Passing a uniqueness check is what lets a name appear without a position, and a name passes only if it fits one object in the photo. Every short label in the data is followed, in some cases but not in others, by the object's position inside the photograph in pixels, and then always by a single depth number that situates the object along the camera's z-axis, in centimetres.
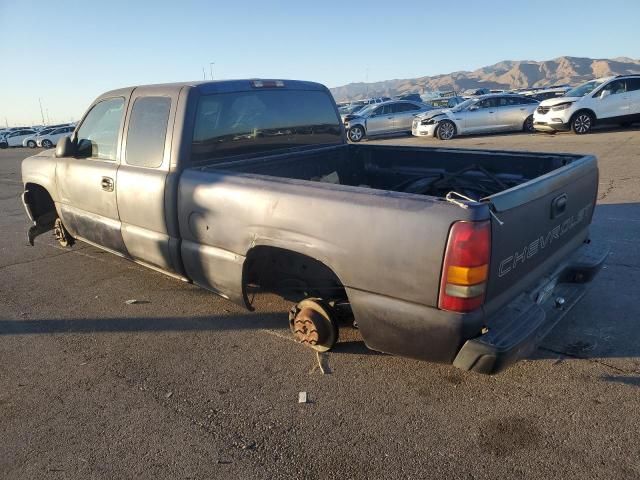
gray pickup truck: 239
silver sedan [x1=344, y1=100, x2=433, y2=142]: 2103
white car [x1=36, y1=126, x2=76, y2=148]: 3700
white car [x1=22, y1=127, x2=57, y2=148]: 4003
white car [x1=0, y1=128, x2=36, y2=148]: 4241
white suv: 1545
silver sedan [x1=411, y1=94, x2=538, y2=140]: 1814
